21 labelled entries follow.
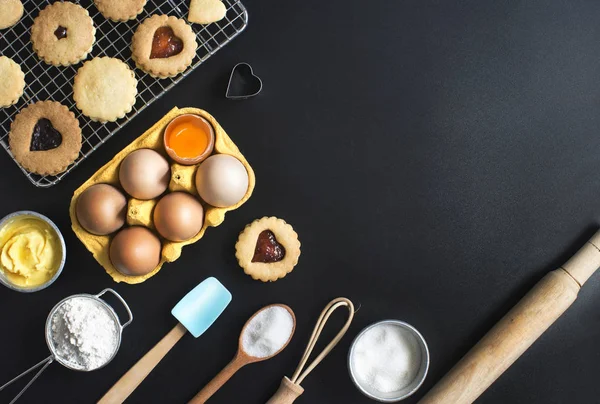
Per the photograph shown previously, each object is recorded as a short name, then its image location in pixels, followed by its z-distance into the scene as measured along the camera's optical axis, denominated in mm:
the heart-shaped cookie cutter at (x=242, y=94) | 743
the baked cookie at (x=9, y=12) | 727
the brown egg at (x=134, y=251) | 698
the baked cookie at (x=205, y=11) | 728
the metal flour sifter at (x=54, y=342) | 707
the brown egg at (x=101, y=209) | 699
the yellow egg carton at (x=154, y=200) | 715
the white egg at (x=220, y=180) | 696
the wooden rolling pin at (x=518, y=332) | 711
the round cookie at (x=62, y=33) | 727
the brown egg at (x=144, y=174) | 697
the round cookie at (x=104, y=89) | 723
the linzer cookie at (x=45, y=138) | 720
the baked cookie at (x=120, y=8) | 728
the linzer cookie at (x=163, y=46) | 726
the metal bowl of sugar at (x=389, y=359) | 721
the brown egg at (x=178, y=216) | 695
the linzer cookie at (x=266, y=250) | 736
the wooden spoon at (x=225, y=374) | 727
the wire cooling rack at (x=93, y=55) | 739
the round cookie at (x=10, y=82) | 723
